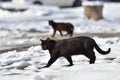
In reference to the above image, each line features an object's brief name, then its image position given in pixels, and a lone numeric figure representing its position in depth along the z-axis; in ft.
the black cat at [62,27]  63.62
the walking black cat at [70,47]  34.73
